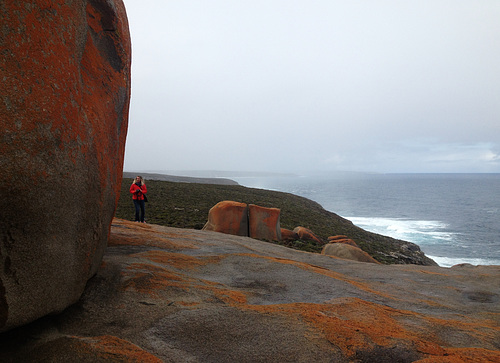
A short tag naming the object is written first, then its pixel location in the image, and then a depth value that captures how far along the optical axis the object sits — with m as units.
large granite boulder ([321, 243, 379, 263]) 11.31
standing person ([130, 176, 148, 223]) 12.44
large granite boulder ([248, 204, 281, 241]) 15.65
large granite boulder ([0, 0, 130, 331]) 2.49
